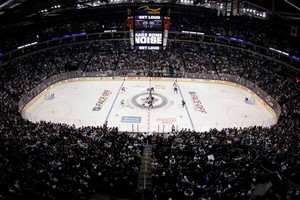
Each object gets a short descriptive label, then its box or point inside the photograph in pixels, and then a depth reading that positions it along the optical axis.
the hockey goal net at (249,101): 27.63
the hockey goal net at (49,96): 28.23
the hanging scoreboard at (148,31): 22.67
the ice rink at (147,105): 23.57
